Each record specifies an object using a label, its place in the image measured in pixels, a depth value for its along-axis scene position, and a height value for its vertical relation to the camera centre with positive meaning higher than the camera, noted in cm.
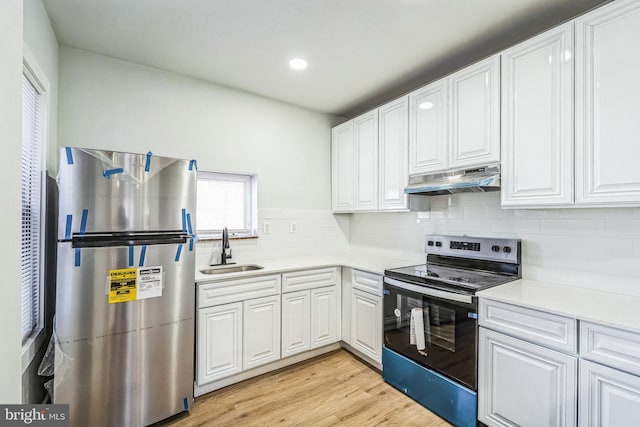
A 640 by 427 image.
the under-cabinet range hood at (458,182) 202 +26
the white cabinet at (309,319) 266 -95
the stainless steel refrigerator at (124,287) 171 -45
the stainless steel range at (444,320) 189 -72
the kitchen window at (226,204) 288 +11
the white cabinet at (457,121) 204 +72
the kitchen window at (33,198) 165 +9
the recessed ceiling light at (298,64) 241 +124
